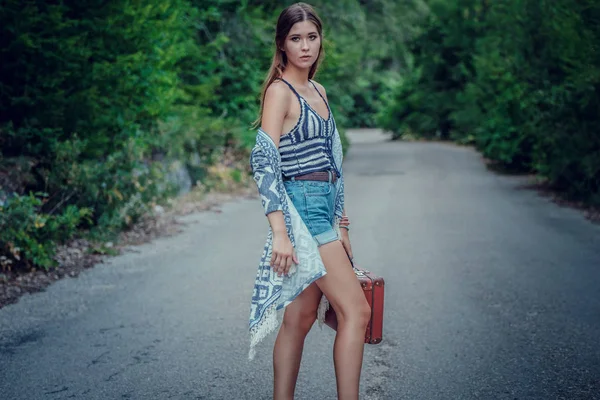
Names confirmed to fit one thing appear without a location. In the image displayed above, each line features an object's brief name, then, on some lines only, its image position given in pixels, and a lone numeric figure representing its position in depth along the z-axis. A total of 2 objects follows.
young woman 2.90
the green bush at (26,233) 6.34
